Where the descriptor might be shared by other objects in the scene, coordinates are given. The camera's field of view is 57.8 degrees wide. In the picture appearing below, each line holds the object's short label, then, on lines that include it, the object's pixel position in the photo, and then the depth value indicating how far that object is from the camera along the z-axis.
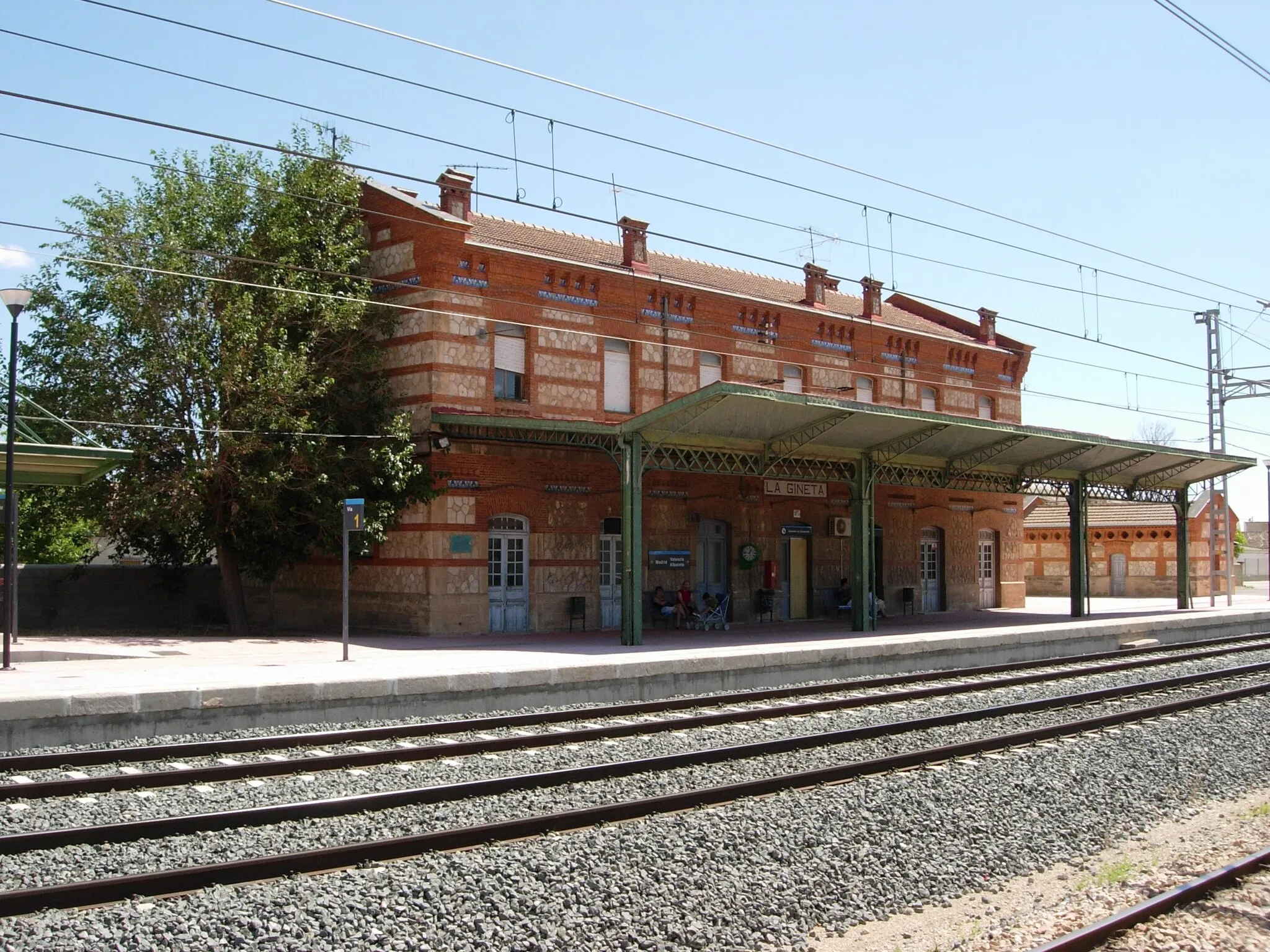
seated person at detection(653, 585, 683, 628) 24.62
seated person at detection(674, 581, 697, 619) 24.61
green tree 20.69
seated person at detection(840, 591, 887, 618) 29.09
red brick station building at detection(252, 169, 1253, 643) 21.84
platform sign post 16.33
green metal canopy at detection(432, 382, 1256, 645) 20.02
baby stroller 24.55
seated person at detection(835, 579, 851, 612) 29.16
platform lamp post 14.12
